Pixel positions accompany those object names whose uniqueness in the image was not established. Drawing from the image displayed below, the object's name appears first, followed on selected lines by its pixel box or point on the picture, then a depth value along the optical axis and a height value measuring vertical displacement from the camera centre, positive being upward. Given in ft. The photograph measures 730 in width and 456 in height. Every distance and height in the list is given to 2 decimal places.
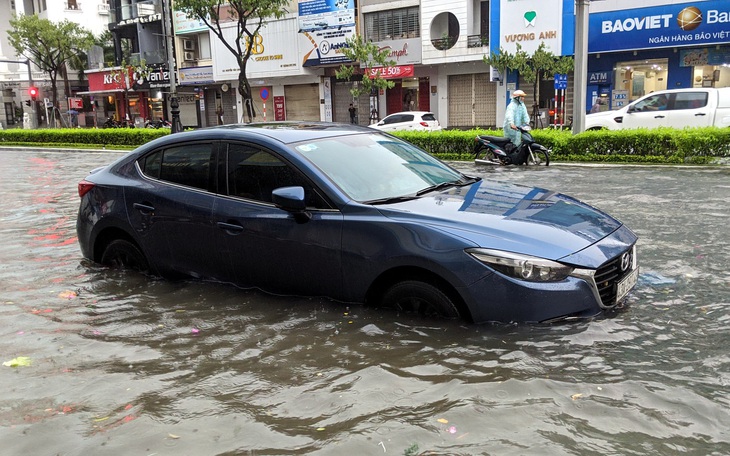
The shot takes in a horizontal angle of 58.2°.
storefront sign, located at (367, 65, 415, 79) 109.60 +7.99
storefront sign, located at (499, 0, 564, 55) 92.02 +12.80
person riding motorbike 49.32 -0.67
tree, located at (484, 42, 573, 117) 89.20 +7.16
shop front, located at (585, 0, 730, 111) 79.97 +7.85
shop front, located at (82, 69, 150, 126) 156.04 +7.88
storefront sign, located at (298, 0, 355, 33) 115.34 +19.09
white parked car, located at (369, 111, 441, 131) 86.94 -0.34
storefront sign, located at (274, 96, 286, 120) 134.00 +3.18
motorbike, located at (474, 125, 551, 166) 49.70 -2.68
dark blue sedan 13.35 -2.45
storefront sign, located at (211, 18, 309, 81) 125.70 +13.73
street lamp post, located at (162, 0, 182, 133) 78.87 +4.59
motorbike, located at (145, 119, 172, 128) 131.64 +0.87
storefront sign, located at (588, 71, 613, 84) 91.15 +4.92
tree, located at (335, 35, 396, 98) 105.91 +9.63
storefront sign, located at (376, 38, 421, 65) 108.17 +11.38
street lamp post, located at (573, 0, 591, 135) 55.62 +4.22
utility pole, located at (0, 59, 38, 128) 162.50 +3.09
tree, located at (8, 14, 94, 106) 143.84 +20.67
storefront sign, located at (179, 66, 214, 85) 140.67 +11.02
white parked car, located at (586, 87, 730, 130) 55.83 -0.12
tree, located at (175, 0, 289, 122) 95.30 +17.19
